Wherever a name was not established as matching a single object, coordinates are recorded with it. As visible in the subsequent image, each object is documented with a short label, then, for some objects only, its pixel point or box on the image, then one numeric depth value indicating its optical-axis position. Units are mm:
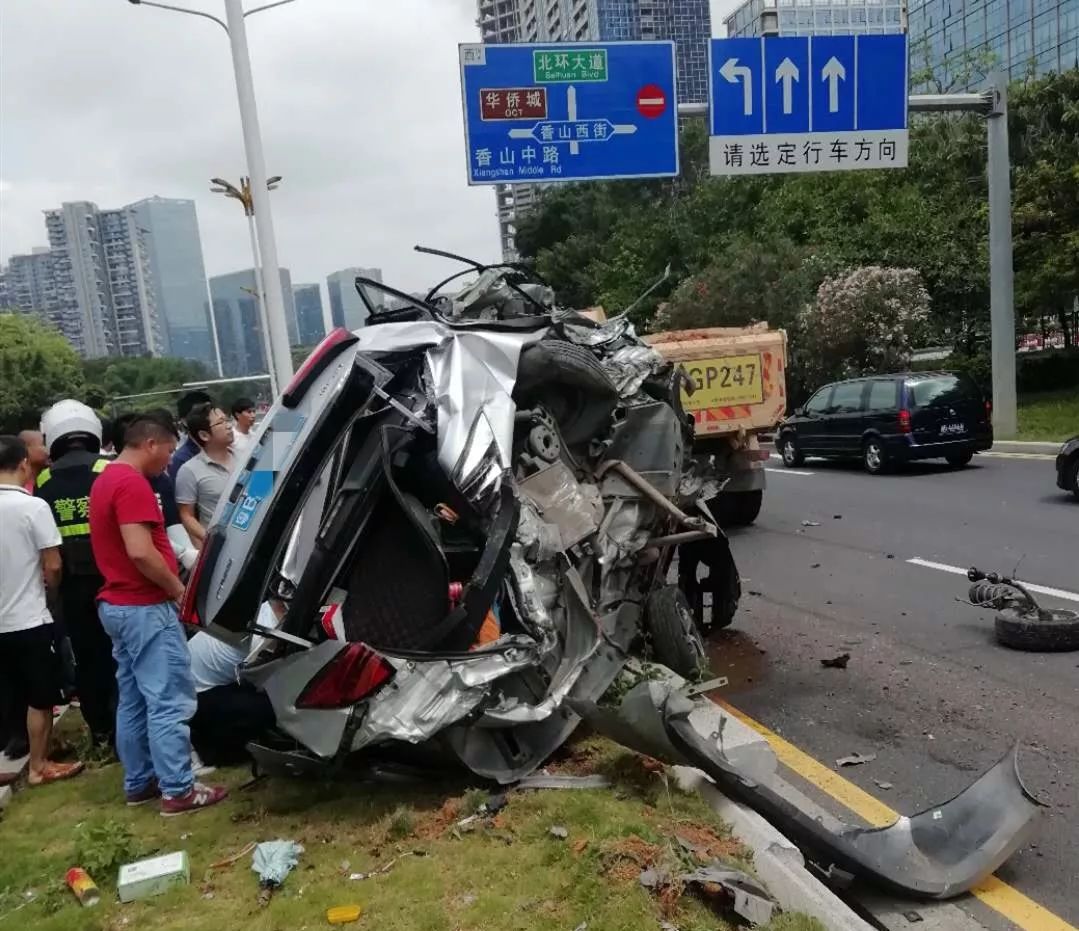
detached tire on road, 5520
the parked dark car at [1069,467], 10273
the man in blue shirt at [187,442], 5832
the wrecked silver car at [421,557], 3408
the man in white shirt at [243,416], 7367
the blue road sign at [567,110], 12453
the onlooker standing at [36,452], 6168
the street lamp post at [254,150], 11938
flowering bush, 21938
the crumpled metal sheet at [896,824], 3186
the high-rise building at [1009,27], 50812
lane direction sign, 12328
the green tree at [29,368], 48219
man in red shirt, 3955
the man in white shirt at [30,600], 4508
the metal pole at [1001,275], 15188
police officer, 4797
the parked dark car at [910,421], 14047
